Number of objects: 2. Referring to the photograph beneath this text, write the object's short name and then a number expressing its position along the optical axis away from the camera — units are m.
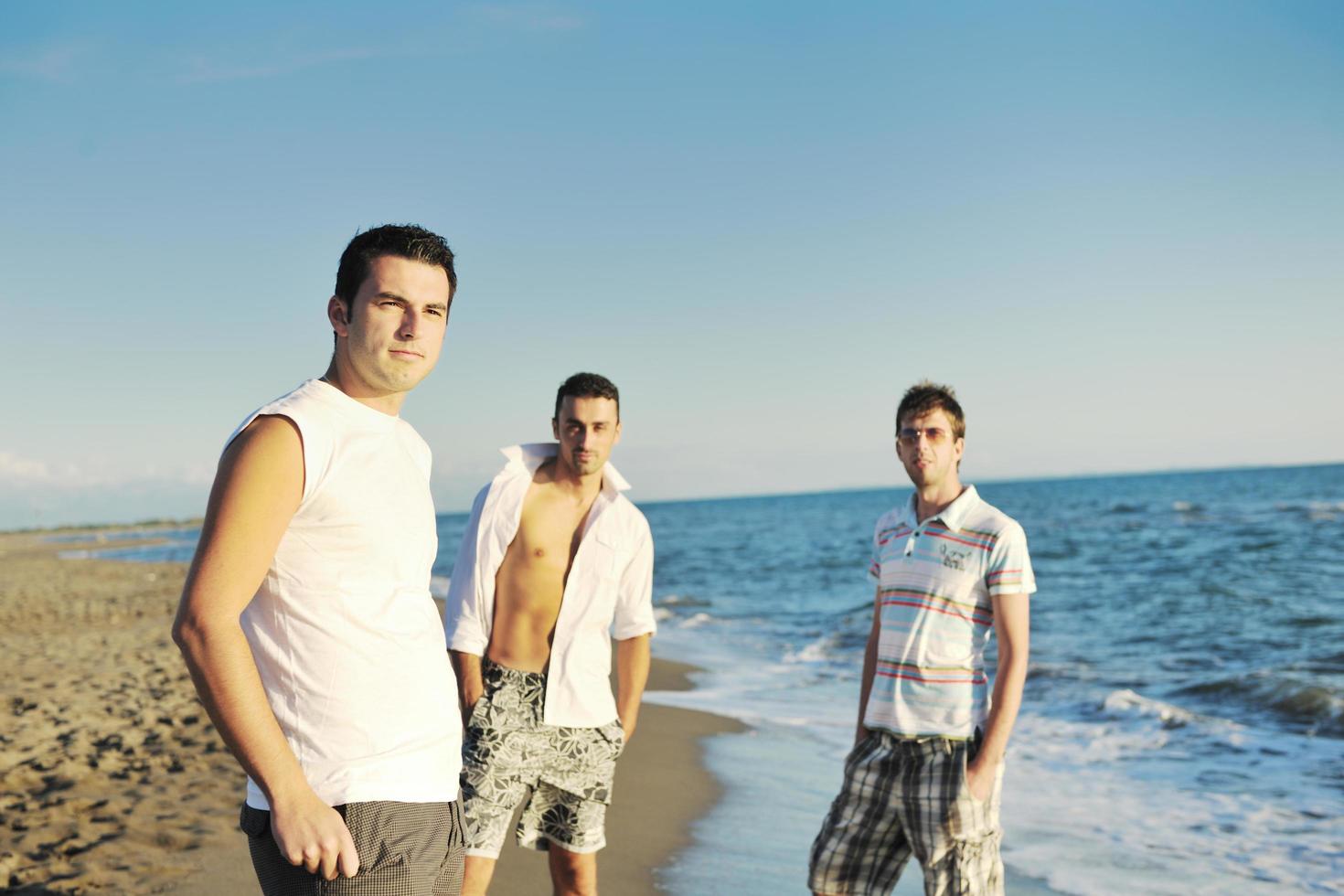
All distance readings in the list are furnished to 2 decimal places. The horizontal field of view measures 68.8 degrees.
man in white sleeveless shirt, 1.55
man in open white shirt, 3.49
